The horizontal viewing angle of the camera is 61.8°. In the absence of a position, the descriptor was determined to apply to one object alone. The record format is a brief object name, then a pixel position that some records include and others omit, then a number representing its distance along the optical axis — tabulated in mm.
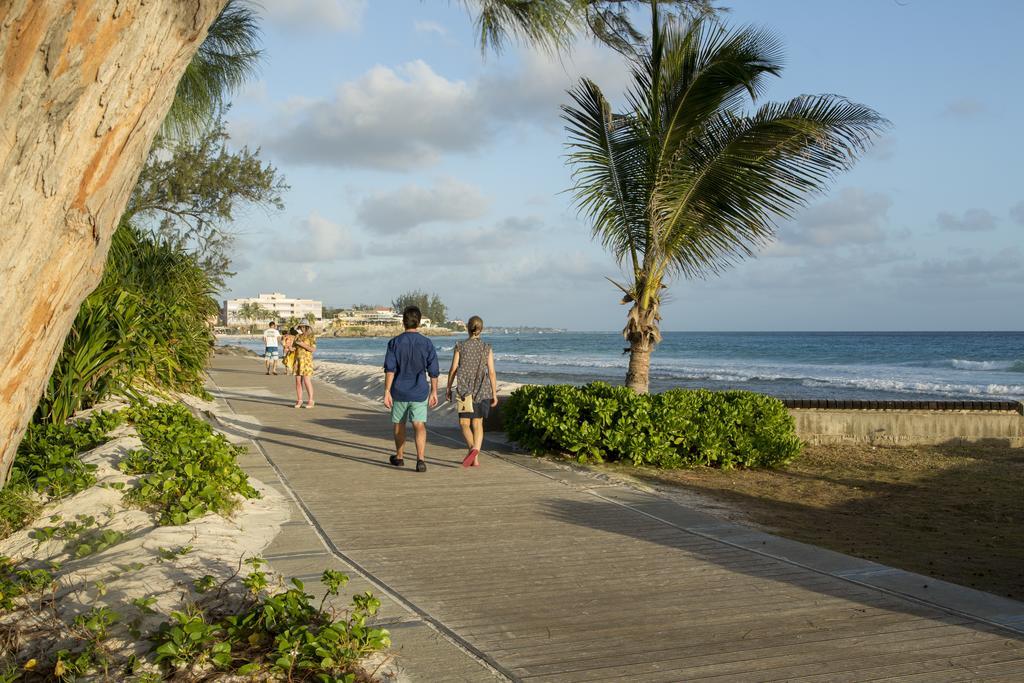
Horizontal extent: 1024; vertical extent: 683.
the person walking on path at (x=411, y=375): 8969
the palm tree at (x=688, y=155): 10703
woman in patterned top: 9359
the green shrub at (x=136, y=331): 9273
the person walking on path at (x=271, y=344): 25703
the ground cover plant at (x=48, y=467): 6145
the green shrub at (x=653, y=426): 9695
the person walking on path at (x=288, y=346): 23625
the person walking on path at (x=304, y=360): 15258
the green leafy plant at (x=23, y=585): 4309
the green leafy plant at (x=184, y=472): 6207
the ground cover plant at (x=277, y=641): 3477
